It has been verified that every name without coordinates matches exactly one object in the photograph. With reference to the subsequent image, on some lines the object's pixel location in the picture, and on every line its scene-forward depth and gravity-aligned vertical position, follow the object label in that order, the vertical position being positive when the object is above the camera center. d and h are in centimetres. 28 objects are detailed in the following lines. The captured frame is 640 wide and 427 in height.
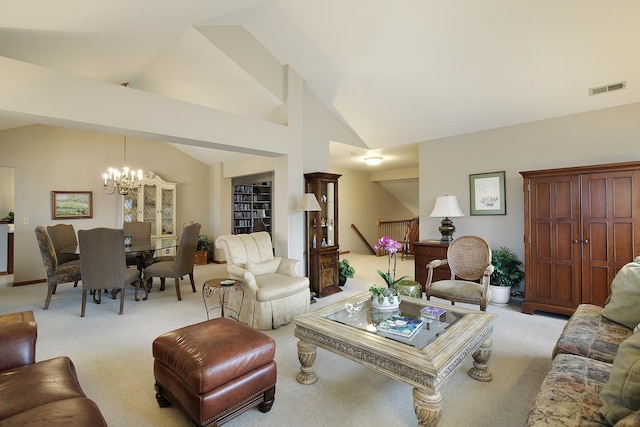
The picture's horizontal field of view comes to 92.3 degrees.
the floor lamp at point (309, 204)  445 +17
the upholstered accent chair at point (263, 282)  336 -77
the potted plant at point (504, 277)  421 -88
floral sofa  115 -83
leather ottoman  169 -91
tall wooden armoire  328 -22
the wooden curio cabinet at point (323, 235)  480 -33
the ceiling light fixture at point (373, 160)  710 +129
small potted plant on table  745 -82
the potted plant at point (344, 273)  536 -101
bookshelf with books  772 +28
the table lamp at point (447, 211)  461 +4
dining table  449 -50
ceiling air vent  345 +143
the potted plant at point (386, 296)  255 -68
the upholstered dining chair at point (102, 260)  374 -53
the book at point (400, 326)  210 -80
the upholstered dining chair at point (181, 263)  448 -71
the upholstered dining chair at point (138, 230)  571 -24
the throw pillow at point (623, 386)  109 -64
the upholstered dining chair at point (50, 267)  406 -66
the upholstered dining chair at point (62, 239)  488 -35
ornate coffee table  169 -82
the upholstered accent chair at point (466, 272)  323 -71
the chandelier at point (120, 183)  539 +63
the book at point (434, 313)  242 -80
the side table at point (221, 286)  296 -69
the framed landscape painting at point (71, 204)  585 +26
